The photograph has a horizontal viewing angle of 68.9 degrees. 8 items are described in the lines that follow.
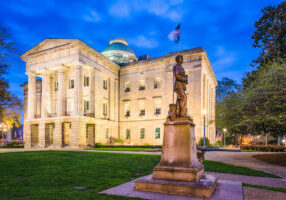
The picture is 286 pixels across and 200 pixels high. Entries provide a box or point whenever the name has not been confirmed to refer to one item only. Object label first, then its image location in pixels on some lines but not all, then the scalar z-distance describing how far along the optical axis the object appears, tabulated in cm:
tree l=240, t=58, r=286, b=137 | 1470
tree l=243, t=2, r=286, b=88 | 2312
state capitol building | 3347
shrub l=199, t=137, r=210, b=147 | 3341
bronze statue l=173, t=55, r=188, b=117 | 739
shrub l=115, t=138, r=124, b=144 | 3844
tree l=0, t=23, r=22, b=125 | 950
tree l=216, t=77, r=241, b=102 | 5571
